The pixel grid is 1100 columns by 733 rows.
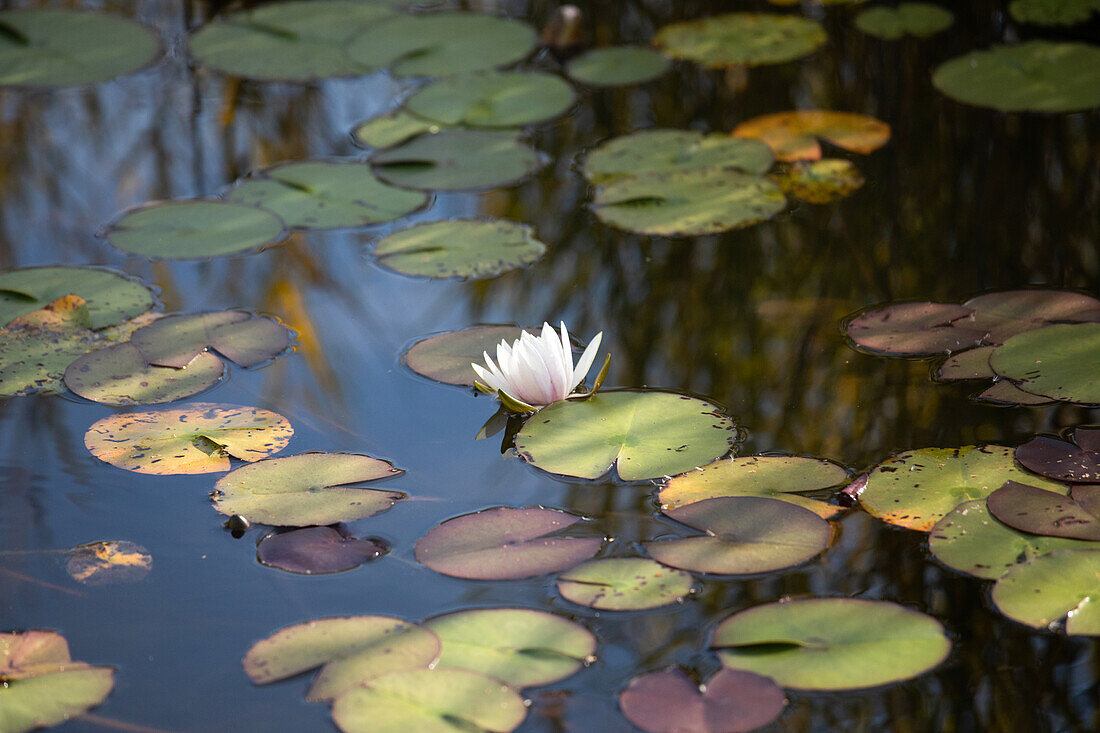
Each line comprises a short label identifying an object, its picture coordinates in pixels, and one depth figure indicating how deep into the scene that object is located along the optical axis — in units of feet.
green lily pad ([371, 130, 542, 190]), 13.20
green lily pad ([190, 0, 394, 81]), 14.20
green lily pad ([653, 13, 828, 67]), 14.08
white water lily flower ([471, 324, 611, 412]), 11.80
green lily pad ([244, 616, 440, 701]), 11.02
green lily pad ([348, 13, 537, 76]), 14.19
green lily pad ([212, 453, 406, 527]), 11.50
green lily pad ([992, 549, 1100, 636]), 11.04
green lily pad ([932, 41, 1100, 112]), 13.42
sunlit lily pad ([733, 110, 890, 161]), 13.23
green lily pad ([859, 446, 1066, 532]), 11.40
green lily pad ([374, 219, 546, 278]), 12.62
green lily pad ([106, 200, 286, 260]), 12.80
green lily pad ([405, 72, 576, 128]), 13.69
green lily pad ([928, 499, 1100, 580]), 11.21
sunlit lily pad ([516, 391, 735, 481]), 11.62
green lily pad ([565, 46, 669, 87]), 14.01
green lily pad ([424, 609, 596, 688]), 11.02
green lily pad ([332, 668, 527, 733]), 10.88
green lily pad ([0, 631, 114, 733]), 11.00
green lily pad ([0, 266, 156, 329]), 12.44
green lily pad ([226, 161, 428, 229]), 12.97
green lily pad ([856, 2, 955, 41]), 14.16
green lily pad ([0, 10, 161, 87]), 14.24
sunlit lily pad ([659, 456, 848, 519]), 11.48
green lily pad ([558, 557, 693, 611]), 11.19
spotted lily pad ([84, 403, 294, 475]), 11.73
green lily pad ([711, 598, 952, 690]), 10.97
